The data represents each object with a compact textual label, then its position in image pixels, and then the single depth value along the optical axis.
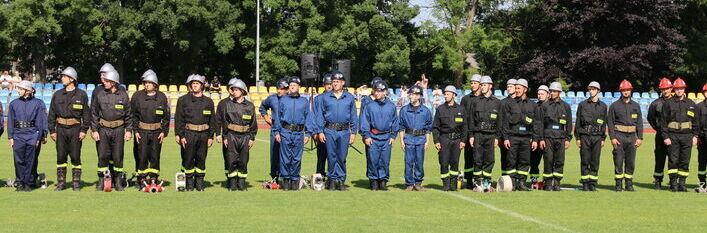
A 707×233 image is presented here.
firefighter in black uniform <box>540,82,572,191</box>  14.80
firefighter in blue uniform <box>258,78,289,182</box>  14.83
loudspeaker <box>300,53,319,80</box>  24.61
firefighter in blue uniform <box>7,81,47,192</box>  13.79
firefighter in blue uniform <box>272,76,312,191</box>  14.38
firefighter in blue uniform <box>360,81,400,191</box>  14.46
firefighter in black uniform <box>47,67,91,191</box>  13.73
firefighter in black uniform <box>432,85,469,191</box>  14.56
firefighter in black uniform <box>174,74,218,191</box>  14.05
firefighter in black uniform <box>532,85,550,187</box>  14.95
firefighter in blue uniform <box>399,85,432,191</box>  14.51
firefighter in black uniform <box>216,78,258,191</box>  14.20
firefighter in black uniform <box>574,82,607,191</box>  14.85
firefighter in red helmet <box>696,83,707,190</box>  15.11
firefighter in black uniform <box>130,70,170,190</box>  14.02
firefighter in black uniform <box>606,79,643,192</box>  15.01
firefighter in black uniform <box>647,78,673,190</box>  15.40
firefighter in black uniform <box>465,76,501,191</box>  14.60
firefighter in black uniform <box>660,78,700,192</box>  15.12
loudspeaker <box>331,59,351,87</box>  26.58
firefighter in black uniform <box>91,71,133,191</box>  13.82
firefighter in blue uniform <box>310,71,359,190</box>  14.40
